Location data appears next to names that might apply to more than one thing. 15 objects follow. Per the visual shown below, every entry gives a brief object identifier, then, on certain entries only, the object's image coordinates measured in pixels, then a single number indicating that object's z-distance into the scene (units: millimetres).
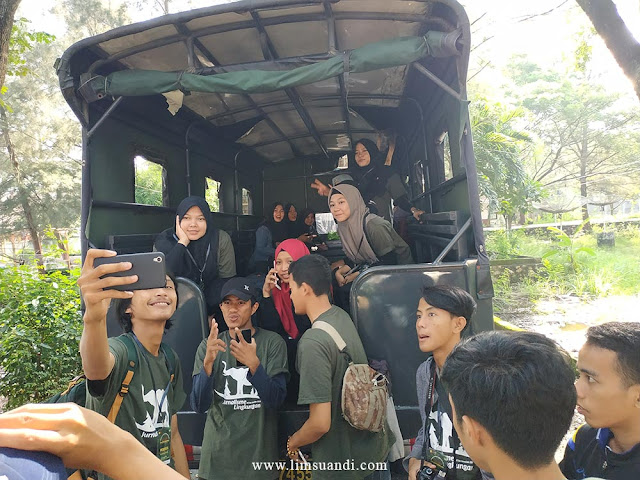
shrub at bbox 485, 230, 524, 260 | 15000
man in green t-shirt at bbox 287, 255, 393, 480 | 2342
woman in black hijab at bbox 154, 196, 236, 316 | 3943
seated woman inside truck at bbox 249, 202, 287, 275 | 5719
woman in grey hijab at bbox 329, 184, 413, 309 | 4094
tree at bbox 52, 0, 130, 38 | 19188
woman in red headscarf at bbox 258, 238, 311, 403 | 3642
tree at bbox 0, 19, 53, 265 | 18422
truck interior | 3174
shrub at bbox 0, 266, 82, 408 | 4645
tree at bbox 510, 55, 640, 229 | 25453
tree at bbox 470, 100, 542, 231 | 13586
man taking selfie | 1550
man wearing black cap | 2600
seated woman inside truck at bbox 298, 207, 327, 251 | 8305
